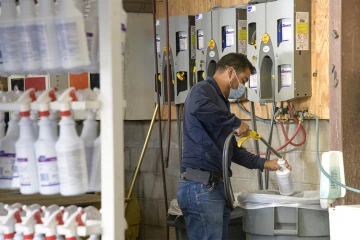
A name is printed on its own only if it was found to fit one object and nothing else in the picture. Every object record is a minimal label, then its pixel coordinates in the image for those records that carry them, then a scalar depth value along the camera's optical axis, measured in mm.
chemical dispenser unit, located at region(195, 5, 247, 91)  5449
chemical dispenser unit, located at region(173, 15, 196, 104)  5926
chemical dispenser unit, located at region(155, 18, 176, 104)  6070
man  4324
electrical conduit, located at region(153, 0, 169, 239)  6133
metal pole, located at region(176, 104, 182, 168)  6070
